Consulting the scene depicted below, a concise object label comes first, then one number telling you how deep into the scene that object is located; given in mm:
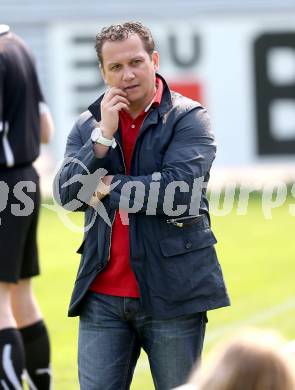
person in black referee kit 10430
